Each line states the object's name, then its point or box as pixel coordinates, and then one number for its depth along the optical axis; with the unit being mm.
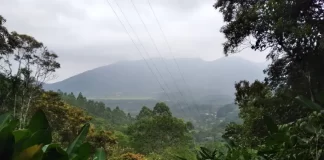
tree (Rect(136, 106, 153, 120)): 31331
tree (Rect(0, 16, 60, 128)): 14172
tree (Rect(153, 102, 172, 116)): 28516
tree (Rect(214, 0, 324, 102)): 5693
